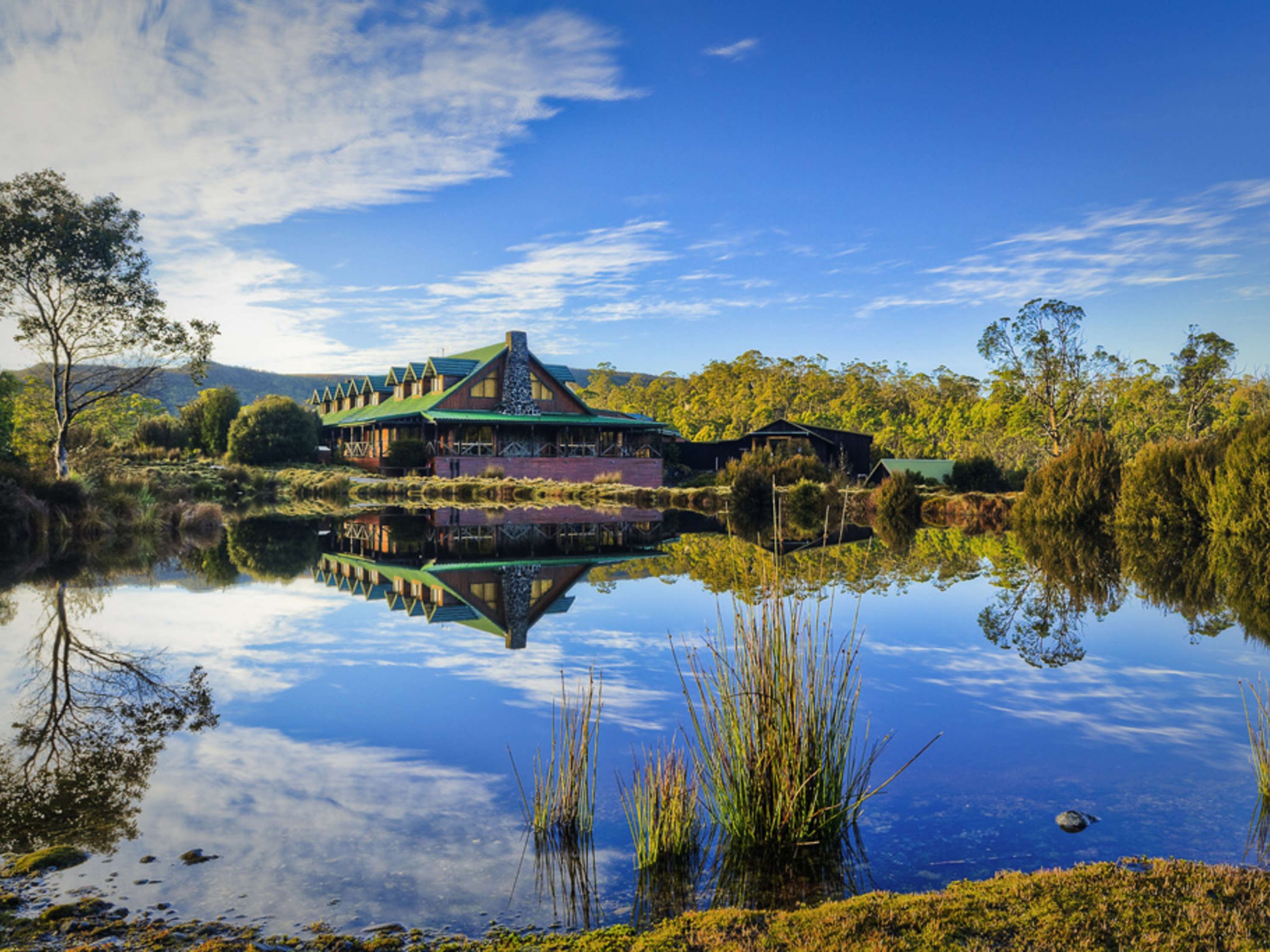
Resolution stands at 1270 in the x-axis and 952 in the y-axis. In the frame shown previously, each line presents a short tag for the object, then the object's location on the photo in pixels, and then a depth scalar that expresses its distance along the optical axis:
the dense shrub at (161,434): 42.19
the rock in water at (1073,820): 3.82
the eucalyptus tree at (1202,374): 42.97
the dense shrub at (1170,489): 16.48
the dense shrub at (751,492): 25.41
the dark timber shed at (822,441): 41.50
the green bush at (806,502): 22.48
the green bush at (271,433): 37.84
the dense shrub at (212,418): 41.66
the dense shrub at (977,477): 27.19
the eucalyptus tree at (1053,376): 42.34
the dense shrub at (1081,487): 18.78
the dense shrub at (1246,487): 14.47
